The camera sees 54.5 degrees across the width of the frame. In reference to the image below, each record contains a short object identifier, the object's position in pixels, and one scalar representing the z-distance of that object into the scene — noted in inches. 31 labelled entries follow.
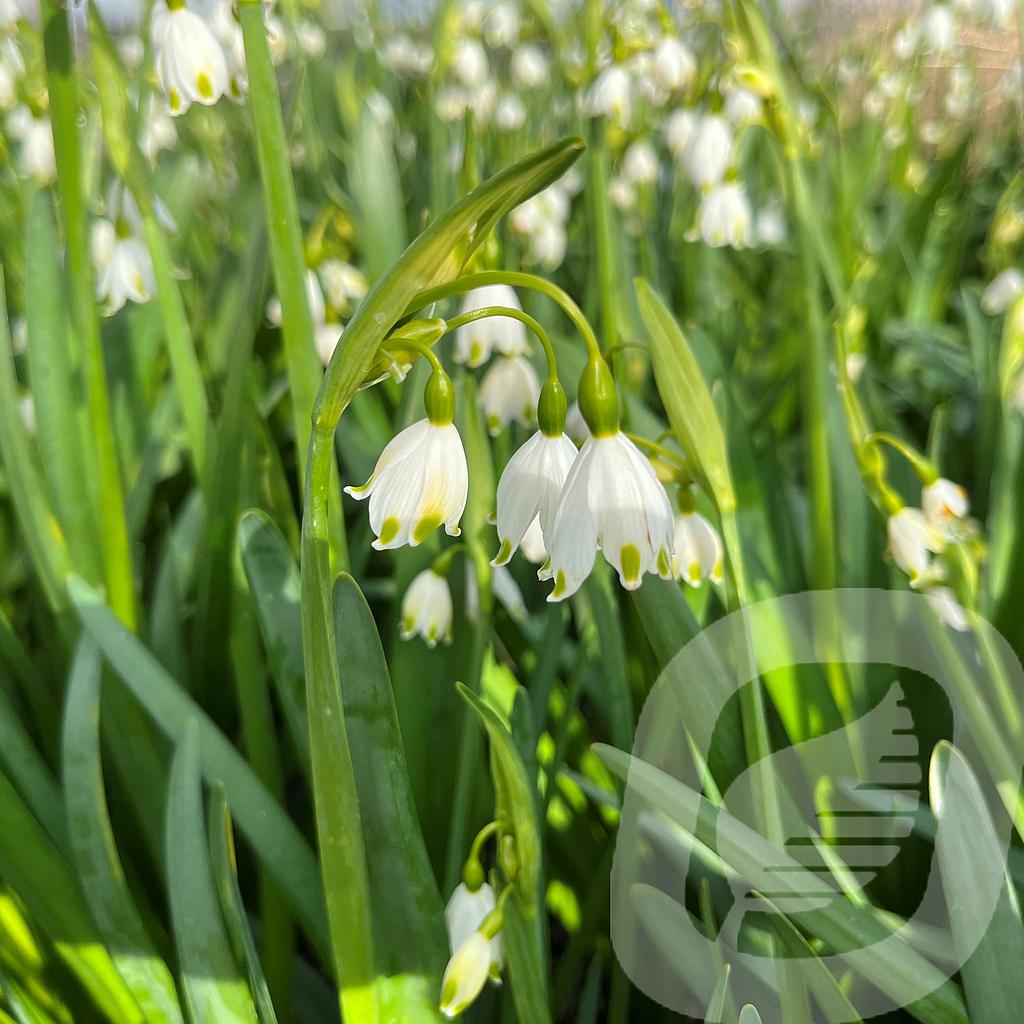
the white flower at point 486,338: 6.9
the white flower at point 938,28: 17.4
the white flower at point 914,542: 6.6
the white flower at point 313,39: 22.8
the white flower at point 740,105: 10.5
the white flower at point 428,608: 6.4
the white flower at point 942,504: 7.0
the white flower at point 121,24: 40.5
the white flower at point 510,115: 18.9
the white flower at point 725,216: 9.4
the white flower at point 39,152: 11.8
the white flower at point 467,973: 4.7
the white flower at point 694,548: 6.0
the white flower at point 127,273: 7.7
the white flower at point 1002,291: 12.4
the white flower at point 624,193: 16.0
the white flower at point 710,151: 9.4
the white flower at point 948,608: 6.4
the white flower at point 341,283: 9.7
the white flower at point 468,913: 4.8
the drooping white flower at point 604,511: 4.1
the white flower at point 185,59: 5.9
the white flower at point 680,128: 11.1
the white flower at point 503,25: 22.7
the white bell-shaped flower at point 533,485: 4.4
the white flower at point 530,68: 20.5
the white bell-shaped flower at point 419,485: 4.2
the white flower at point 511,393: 7.1
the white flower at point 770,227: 16.4
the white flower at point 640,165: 15.1
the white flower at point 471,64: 19.0
